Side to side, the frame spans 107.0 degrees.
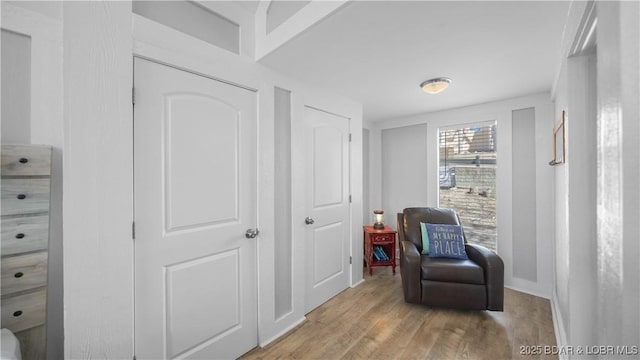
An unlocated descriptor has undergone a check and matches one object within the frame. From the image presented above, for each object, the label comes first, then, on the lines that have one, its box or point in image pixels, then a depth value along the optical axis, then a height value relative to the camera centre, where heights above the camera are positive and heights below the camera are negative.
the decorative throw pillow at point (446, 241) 2.45 -0.66
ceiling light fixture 2.12 +0.86
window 2.96 +0.03
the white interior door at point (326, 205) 2.31 -0.26
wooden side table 3.17 -0.91
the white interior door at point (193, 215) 1.33 -0.22
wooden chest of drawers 1.15 -0.30
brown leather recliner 2.13 -0.94
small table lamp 3.30 -0.59
